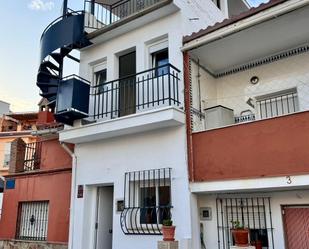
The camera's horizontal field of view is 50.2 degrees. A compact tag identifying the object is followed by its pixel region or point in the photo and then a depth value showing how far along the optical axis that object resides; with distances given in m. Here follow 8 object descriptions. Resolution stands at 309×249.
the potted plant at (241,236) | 6.66
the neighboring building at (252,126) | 6.86
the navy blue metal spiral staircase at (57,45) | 10.32
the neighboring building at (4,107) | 42.53
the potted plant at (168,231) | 7.27
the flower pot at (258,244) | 7.41
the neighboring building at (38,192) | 10.87
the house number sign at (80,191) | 9.95
